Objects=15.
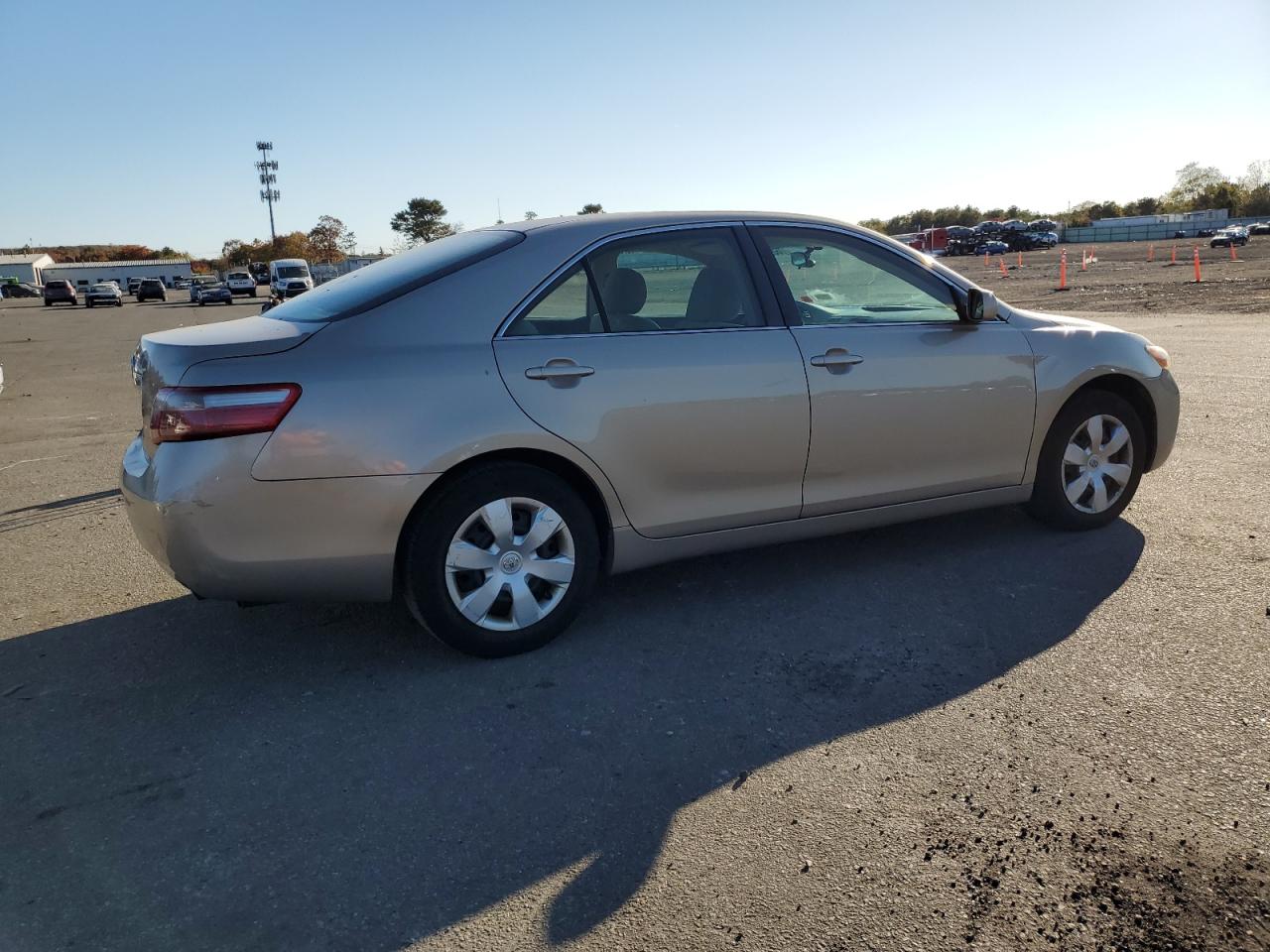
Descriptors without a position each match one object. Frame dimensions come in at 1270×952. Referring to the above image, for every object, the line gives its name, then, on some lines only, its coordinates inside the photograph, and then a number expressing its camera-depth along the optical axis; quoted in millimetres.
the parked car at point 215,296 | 55250
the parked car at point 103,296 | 60375
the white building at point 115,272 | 136375
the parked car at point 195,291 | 57356
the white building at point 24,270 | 133375
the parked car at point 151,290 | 67375
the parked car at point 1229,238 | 51625
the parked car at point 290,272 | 55856
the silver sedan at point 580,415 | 3543
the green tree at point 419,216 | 105950
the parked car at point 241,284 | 62188
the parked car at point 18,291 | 94294
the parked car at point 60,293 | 61175
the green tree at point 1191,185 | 108375
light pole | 118812
